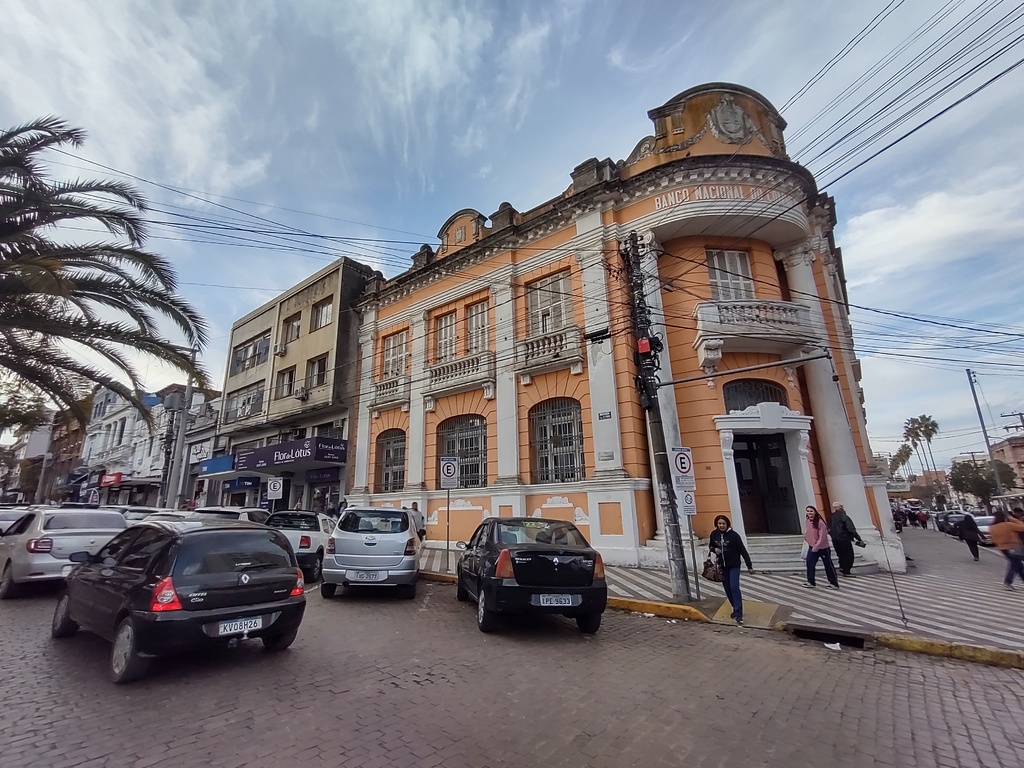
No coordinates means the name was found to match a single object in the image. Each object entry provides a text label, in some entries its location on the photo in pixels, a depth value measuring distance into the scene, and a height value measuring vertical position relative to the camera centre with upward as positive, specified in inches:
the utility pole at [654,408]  354.6 +71.6
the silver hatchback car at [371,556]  352.8 -29.4
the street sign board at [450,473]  506.0 +37.3
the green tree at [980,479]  2075.5 +72.2
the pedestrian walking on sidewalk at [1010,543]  387.5 -36.2
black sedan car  263.0 -38.1
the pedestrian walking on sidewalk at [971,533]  602.5 -43.4
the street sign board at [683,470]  372.2 +24.8
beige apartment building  845.2 +218.6
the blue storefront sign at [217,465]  967.0 +100.6
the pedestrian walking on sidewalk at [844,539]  446.0 -33.9
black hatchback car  185.6 -28.5
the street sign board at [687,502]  363.6 +1.5
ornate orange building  521.3 +166.1
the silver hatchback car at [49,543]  336.8 -14.0
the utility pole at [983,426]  1392.7 +188.6
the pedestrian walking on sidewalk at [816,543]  396.2 -32.9
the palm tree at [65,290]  300.2 +148.4
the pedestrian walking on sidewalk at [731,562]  308.7 -35.8
